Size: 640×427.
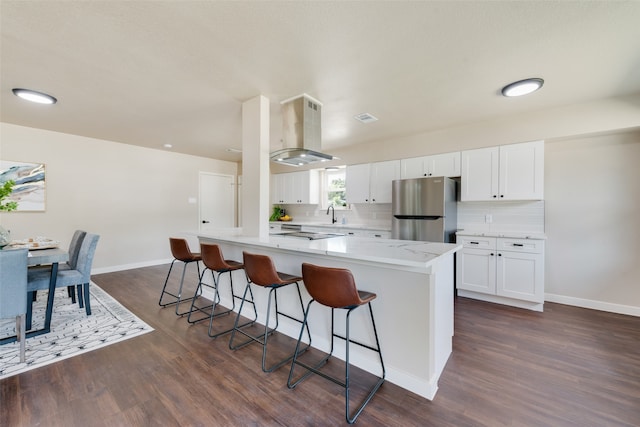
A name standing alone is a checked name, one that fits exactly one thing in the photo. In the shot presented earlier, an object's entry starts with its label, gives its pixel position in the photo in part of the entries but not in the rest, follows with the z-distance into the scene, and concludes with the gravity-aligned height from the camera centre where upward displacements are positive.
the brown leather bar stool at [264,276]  2.09 -0.53
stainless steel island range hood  2.88 +0.91
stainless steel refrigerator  3.71 +0.05
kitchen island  1.77 -0.68
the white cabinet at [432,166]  3.96 +0.74
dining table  2.50 -0.54
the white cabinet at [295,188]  5.89 +0.57
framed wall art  3.93 +0.43
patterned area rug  2.20 -1.23
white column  2.96 +0.51
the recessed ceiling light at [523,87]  2.54 +1.26
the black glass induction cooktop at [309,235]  2.77 -0.26
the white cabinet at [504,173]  3.38 +0.55
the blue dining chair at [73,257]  3.28 -0.59
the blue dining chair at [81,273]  2.88 -0.71
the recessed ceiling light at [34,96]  2.80 +1.26
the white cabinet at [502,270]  3.20 -0.74
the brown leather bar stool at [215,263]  2.63 -0.54
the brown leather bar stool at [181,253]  3.10 -0.49
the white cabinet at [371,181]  4.61 +0.58
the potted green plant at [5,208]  2.56 +0.02
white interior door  6.42 +0.27
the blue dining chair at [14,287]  2.07 -0.62
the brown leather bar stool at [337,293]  1.65 -0.53
